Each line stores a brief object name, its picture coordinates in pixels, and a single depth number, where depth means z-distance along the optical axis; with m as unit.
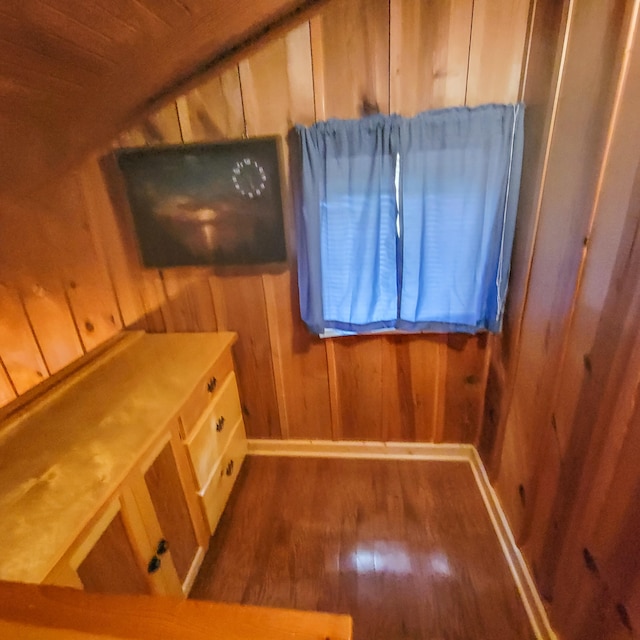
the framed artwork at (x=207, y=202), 1.51
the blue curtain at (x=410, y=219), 1.38
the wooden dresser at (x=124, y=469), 0.83
